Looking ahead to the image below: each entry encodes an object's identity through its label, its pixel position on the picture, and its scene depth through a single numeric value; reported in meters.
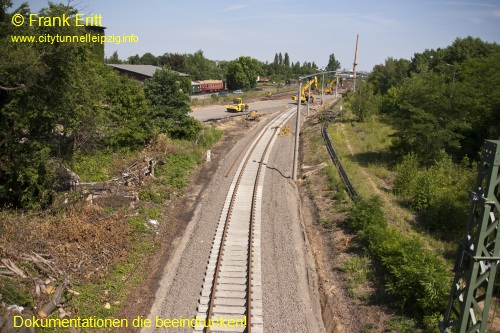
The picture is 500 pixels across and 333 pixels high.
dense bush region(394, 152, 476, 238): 18.16
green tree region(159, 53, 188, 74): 108.25
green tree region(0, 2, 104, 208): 15.27
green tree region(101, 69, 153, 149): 26.98
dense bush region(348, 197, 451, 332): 11.09
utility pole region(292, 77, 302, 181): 24.88
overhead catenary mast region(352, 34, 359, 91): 94.06
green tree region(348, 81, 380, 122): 48.06
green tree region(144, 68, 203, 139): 31.39
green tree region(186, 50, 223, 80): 109.56
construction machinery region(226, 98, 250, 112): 56.84
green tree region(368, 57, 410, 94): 73.69
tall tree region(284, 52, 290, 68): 197.45
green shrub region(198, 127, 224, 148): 33.80
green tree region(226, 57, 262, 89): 96.90
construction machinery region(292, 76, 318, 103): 67.69
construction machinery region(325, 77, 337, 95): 95.26
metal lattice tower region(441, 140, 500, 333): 7.34
